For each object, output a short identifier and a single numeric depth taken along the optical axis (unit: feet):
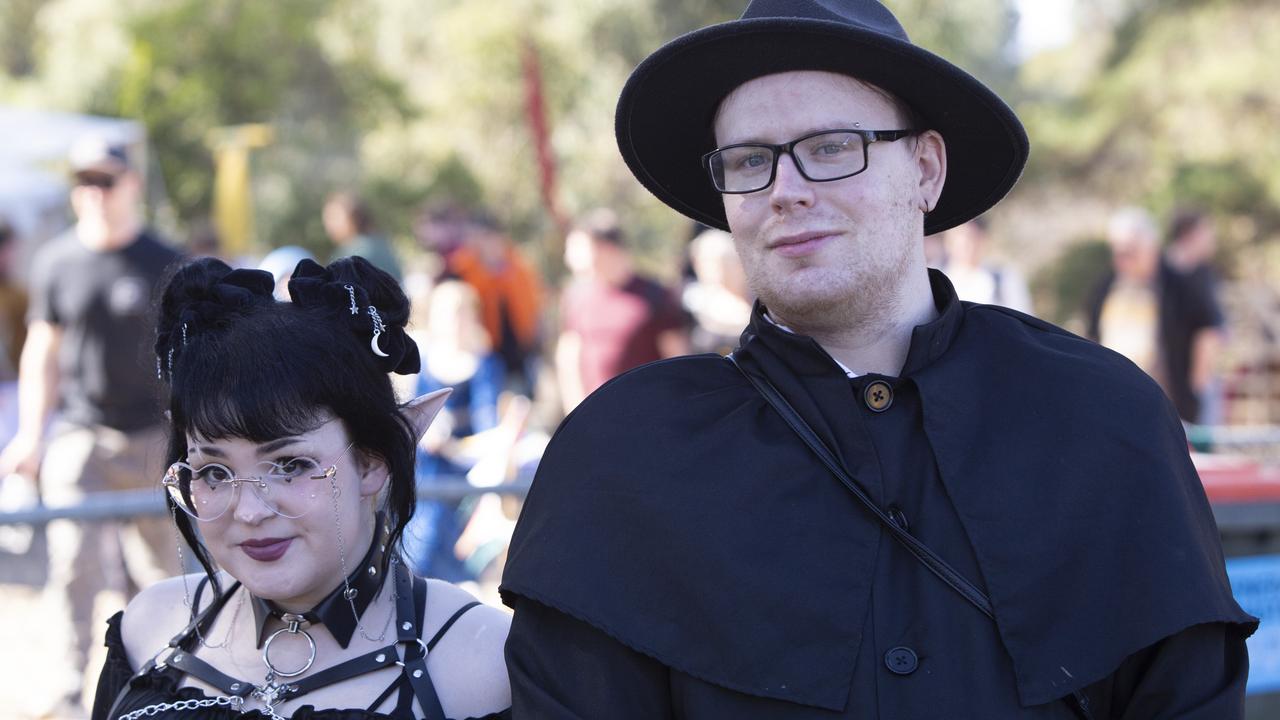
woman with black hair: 7.84
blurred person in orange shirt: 33.76
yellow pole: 53.31
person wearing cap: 19.27
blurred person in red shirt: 24.47
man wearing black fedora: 6.98
